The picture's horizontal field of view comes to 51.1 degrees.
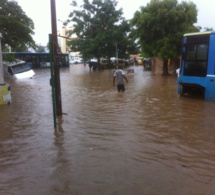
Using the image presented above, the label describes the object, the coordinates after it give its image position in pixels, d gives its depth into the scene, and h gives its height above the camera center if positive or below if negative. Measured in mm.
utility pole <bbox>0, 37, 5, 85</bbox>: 9043 -807
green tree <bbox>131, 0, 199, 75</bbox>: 18404 +2555
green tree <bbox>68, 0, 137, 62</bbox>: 29733 +3375
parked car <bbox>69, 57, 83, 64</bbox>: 56750 -1235
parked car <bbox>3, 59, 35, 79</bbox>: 21140 -1478
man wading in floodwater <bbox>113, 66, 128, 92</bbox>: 10658 -1176
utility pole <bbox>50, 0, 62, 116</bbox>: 5803 -69
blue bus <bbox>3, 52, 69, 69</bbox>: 33353 -501
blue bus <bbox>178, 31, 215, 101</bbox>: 7886 -316
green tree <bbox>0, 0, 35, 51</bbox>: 10512 +1357
